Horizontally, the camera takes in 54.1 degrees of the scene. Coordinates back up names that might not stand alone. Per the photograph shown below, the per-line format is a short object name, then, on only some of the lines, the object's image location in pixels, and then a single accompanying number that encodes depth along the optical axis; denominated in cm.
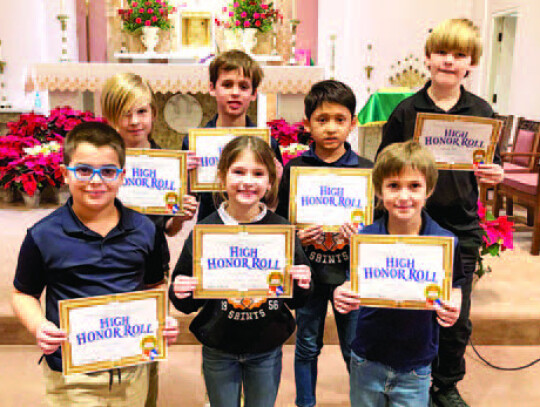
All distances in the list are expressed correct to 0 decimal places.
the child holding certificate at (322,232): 199
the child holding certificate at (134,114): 196
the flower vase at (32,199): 548
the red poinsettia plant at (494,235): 341
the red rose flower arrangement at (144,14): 705
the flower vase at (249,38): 655
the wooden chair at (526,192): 451
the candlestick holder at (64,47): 631
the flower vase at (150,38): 723
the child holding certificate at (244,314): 166
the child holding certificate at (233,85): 212
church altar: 572
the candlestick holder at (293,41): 632
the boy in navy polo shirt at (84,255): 149
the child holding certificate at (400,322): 164
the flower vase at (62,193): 560
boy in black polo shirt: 195
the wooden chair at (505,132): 610
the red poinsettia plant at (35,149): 530
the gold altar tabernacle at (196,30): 804
